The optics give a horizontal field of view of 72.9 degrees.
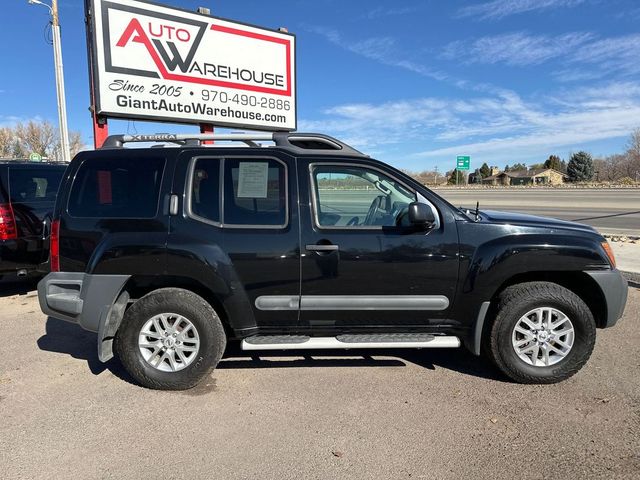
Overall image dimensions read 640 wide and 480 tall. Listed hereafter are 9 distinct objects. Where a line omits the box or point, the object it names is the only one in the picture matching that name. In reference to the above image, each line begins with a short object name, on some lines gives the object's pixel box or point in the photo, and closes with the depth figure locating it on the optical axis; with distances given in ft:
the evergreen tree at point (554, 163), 357.57
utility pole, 55.11
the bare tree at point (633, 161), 264.52
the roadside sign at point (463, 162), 217.56
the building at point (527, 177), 325.42
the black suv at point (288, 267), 11.35
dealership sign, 24.20
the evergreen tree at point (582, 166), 258.78
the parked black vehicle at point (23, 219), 18.34
